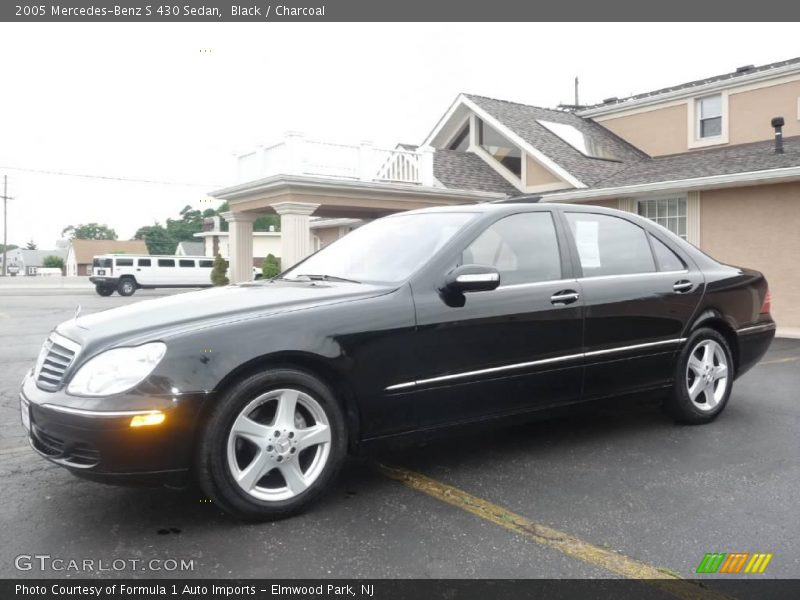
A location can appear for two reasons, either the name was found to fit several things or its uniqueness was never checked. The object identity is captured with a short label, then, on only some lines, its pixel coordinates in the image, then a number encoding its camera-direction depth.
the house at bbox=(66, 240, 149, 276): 73.25
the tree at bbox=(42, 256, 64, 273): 92.88
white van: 30.62
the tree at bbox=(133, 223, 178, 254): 90.06
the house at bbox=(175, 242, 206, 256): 75.44
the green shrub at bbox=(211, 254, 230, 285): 20.05
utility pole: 52.59
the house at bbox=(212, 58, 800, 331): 12.45
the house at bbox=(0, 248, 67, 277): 106.44
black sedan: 3.09
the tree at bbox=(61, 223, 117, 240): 109.44
